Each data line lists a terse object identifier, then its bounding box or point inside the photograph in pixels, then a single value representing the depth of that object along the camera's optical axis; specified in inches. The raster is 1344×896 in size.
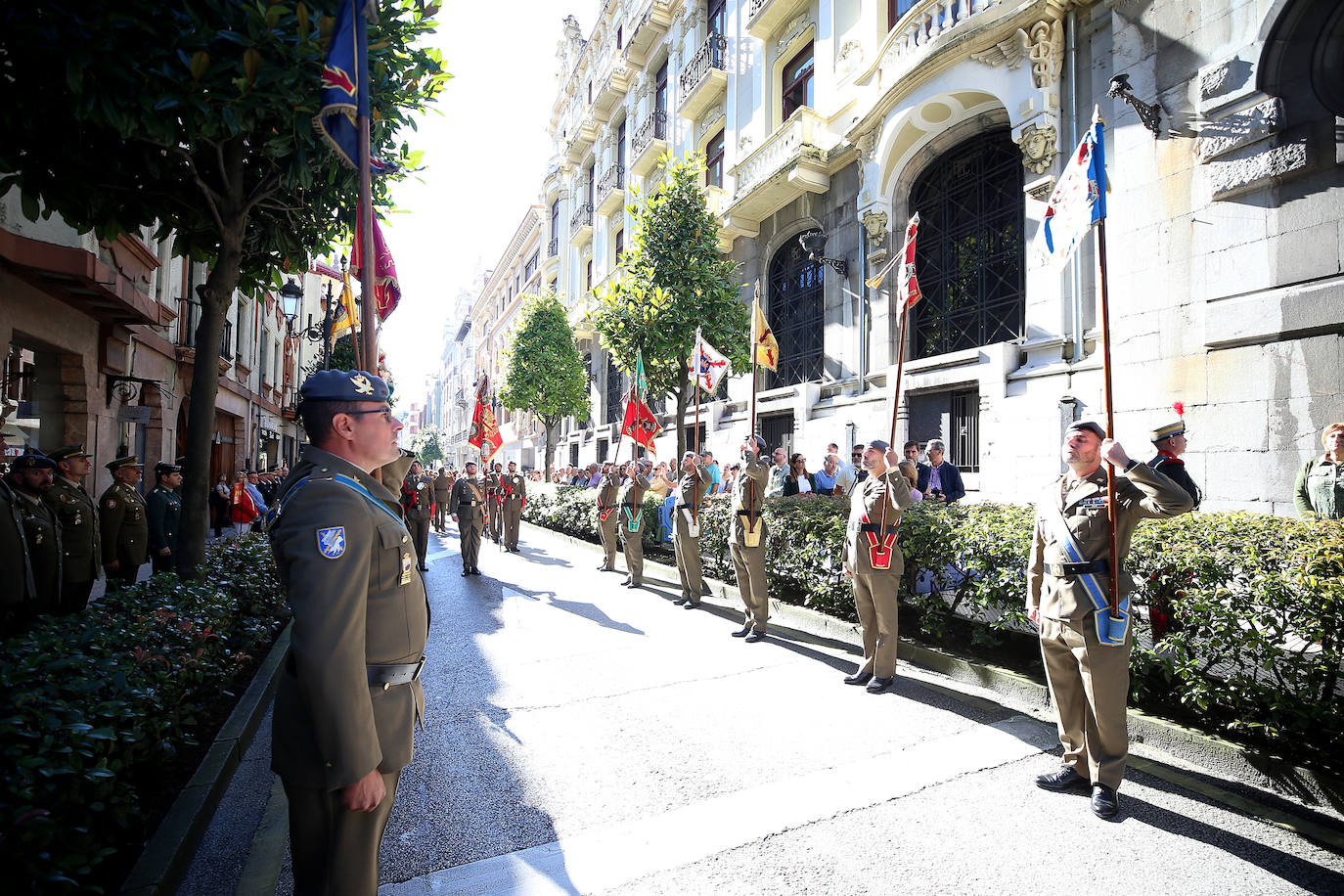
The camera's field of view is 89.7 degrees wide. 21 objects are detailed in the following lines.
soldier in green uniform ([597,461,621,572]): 487.5
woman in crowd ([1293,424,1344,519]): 222.1
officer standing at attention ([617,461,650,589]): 420.2
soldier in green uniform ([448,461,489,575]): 461.7
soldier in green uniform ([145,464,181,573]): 327.9
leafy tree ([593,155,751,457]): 564.4
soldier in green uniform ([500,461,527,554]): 618.9
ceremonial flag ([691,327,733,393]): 456.4
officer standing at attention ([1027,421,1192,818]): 135.5
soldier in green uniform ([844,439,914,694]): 210.2
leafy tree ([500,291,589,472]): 1079.6
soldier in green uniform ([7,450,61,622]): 218.8
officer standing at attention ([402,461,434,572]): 450.9
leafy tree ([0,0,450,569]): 147.8
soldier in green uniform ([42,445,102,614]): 247.3
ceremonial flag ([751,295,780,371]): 417.7
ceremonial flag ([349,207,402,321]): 259.9
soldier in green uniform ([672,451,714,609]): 343.6
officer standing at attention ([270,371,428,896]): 76.7
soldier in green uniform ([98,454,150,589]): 292.4
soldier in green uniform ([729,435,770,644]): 281.4
